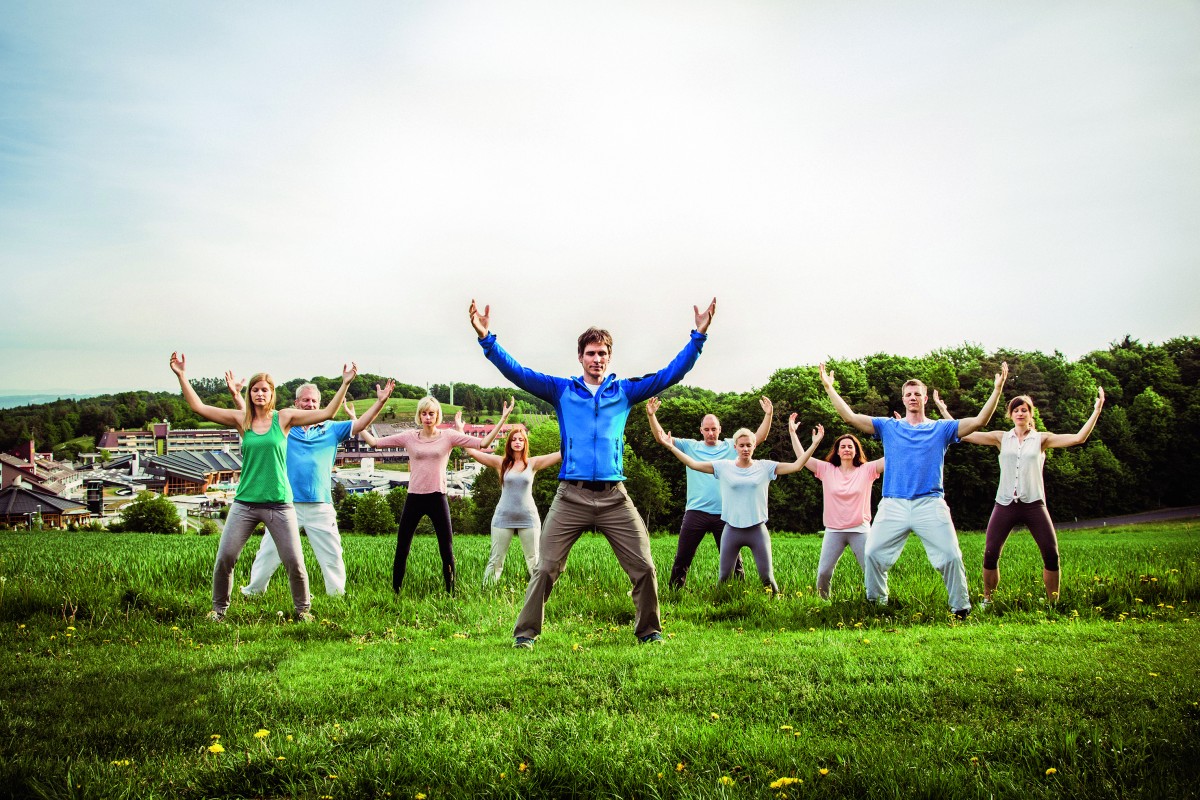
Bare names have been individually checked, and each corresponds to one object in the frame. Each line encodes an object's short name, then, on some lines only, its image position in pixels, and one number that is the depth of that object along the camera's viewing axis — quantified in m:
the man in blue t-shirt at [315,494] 9.62
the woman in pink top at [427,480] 9.97
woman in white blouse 9.07
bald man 10.72
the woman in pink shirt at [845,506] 10.06
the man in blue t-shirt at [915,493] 8.55
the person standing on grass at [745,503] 10.03
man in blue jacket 6.86
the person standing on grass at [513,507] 10.56
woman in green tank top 8.24
